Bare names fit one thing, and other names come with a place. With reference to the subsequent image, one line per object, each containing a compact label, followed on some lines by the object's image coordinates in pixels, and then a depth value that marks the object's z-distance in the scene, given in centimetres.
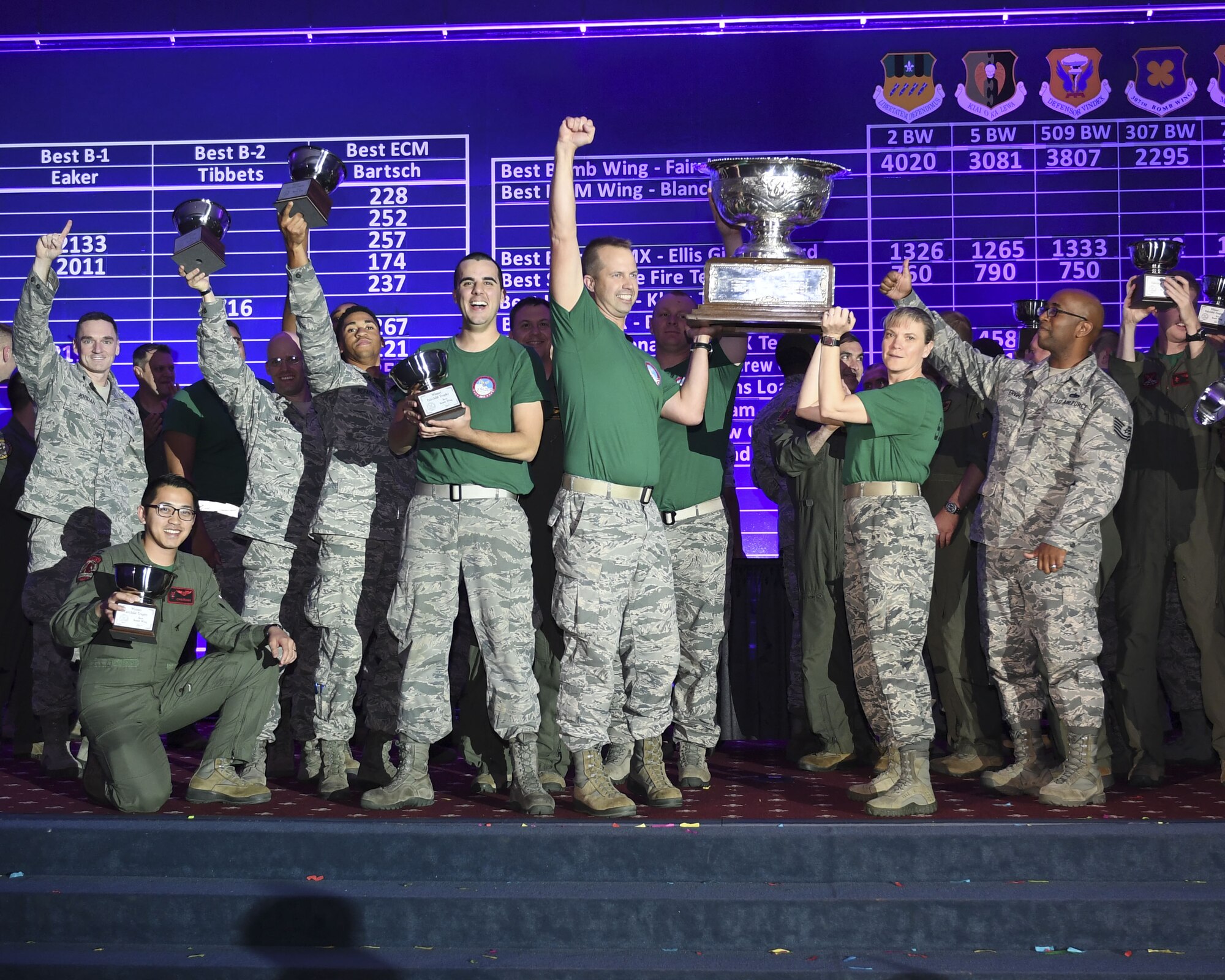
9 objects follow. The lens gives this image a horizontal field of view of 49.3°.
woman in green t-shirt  401
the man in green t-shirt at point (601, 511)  391
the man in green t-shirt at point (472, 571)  400
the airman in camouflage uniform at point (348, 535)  426
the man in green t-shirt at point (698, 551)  450
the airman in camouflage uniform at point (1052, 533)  416
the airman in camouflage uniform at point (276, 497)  447
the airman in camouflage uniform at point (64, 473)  475
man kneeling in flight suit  413
